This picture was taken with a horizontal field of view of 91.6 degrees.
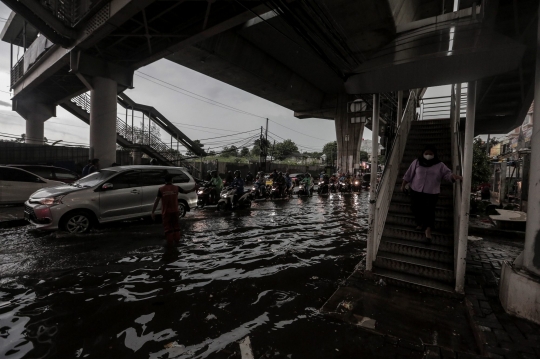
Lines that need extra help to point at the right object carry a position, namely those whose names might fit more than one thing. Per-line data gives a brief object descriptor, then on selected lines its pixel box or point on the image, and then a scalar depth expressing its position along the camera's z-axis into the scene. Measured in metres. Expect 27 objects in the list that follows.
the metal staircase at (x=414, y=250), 3.96
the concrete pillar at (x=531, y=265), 2.99
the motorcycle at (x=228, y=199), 10.49
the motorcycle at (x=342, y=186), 20.08
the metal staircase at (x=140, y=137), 20.39
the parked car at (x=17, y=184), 8.96
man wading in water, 5.97
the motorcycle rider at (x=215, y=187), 11.48
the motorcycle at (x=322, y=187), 18.11
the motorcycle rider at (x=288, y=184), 15.46
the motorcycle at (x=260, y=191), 14.16
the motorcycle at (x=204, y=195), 11.27
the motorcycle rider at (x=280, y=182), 14.86
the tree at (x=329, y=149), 71.19
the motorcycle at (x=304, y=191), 16.17
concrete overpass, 3.42
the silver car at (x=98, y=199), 6.11
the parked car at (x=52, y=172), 10.41
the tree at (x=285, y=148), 61.97
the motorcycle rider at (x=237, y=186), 10.90
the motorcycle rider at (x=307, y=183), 16.12
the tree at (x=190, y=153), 25.01
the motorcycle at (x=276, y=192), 14.64
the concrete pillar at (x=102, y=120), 13.45
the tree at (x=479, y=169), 14.39
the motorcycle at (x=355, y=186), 21.31
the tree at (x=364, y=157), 72.69
